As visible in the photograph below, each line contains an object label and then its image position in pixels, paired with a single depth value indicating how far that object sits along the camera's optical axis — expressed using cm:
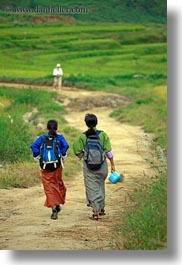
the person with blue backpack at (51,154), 1712
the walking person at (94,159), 1705
